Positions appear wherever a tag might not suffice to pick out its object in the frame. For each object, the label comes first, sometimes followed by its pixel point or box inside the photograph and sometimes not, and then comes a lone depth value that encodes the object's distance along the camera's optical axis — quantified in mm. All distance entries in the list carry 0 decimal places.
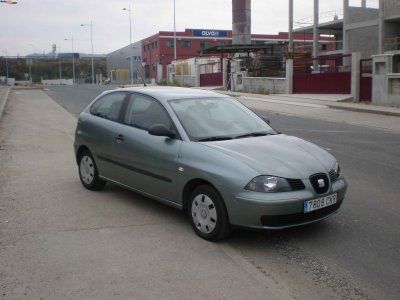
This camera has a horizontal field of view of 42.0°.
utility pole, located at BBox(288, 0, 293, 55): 61531
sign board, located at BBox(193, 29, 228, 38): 87562
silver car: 4789
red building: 84938
